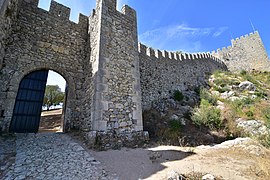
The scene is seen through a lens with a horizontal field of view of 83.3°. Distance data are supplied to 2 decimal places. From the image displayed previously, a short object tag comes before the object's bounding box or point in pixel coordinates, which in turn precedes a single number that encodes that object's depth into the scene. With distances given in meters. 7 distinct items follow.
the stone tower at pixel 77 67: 5.33
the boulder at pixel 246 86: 14.47
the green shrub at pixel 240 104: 10.20
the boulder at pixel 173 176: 2.74
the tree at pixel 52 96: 20.94
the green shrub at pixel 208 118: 8.50
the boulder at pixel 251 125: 7.78
